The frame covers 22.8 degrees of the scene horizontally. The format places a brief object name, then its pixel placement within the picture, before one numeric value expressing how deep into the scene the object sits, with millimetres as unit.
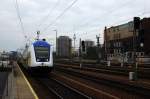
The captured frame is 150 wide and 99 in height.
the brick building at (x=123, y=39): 98300
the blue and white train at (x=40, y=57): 34062
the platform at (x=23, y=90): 19253
